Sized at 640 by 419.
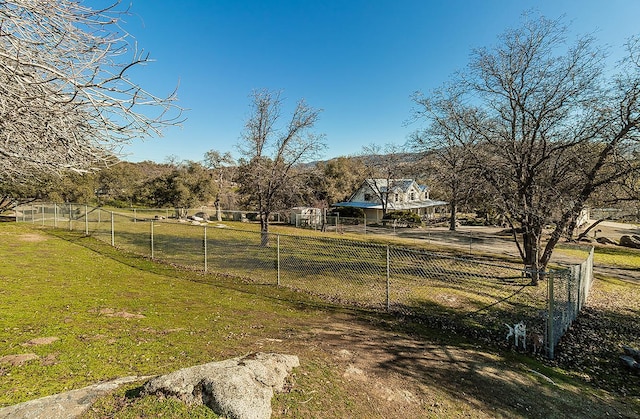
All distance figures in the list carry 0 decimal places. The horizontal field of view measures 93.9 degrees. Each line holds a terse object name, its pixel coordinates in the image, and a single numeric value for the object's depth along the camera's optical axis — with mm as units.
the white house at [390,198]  37500
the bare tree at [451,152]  10328
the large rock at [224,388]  2492
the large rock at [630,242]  21538
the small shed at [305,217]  29812
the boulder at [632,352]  5478
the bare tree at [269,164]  14484
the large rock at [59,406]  2182
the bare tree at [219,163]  39938
